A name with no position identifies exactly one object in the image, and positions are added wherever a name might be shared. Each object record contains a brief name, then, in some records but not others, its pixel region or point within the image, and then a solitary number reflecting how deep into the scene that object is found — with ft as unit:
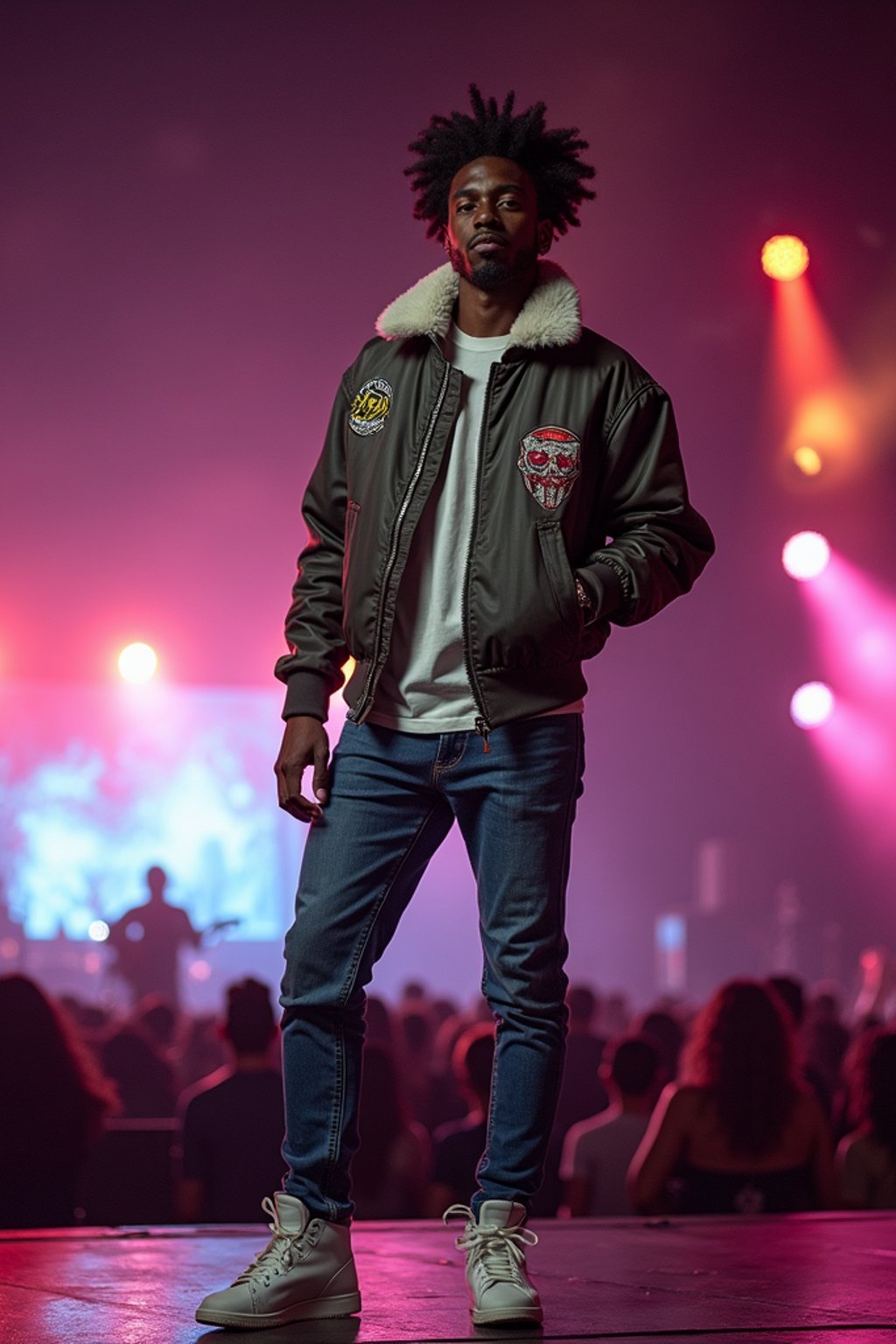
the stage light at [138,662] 35.04
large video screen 39.86
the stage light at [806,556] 33.27
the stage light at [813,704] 39.65
